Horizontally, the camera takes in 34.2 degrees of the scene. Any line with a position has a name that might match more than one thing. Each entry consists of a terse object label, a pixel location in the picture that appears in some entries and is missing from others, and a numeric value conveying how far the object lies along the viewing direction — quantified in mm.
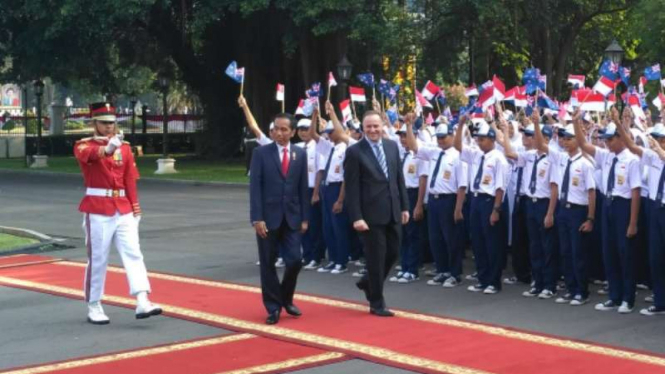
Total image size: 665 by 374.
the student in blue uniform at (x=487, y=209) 11570
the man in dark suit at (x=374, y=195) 10133
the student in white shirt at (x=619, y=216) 10172
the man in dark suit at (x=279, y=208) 9956
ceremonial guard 9922
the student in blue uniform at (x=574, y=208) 10766
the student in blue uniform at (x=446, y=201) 11984
